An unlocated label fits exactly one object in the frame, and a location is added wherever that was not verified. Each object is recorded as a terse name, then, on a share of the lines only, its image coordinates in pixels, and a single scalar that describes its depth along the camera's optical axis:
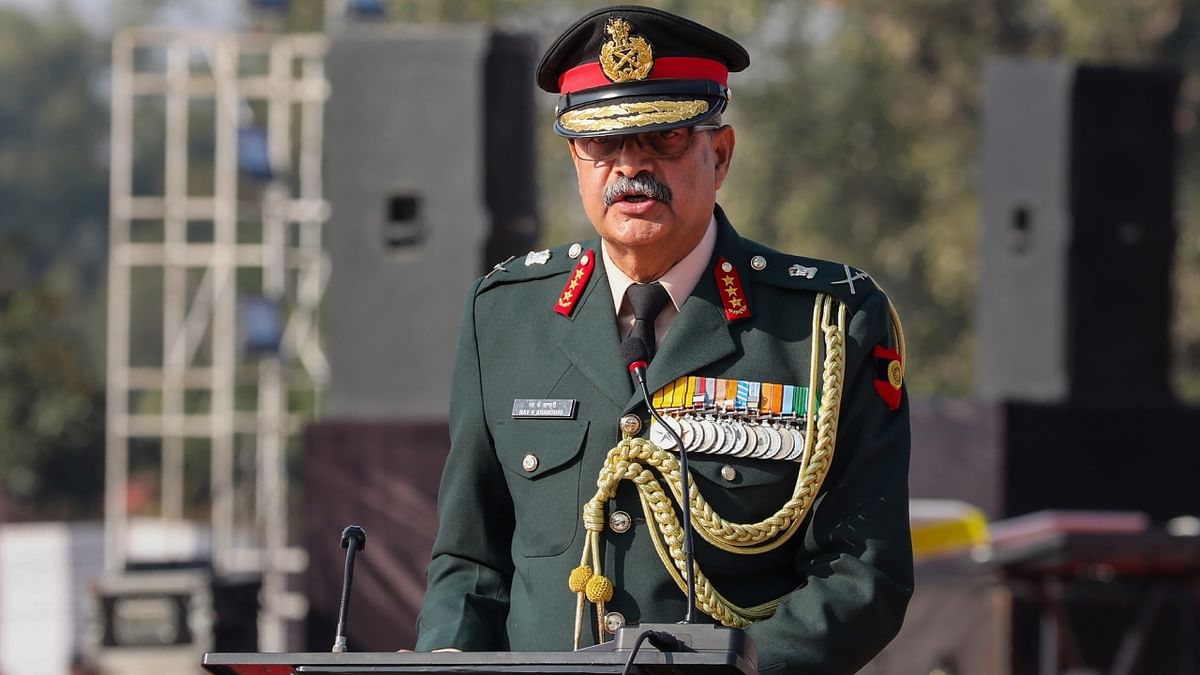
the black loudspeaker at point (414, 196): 19.56
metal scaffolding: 31.48
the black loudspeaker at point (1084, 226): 22.83
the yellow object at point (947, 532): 18.39
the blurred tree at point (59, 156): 106.00
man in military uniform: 6.52
